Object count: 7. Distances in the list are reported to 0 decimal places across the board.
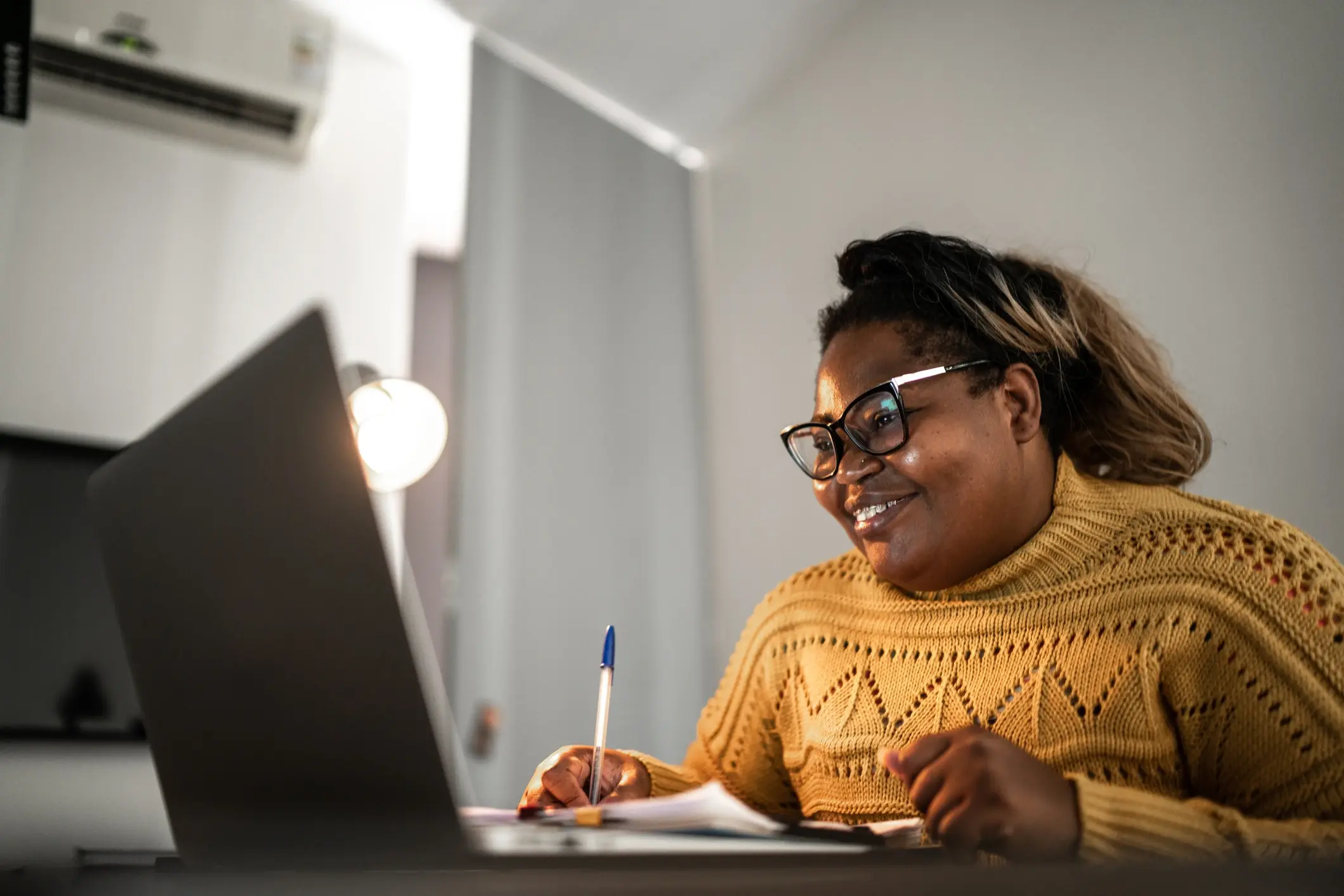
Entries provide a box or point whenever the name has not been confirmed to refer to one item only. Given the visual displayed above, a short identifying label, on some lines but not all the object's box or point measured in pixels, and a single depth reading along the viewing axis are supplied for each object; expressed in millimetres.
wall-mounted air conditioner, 2220
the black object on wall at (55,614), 1926
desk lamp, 1667
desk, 342
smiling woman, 797
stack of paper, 466
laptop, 428
